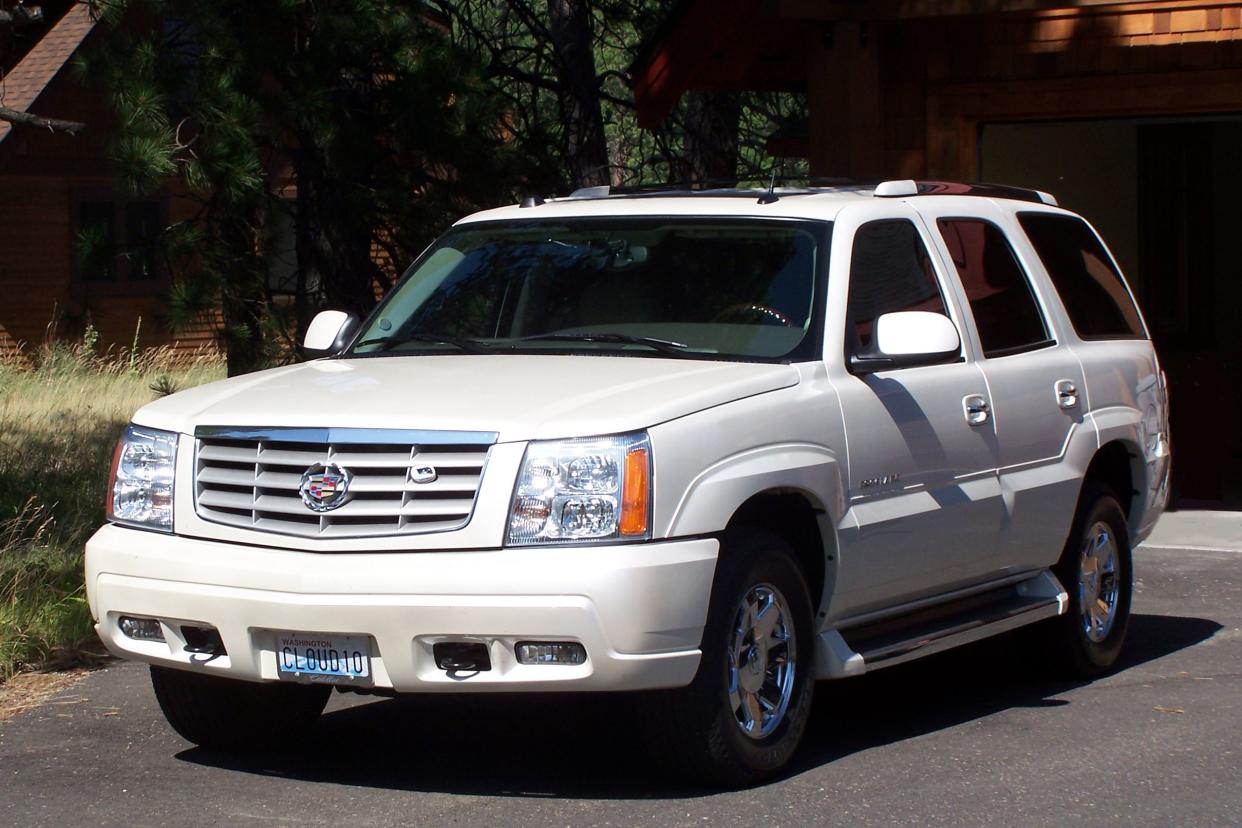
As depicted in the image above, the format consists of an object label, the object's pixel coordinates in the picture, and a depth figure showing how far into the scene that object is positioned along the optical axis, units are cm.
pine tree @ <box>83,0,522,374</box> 1136
